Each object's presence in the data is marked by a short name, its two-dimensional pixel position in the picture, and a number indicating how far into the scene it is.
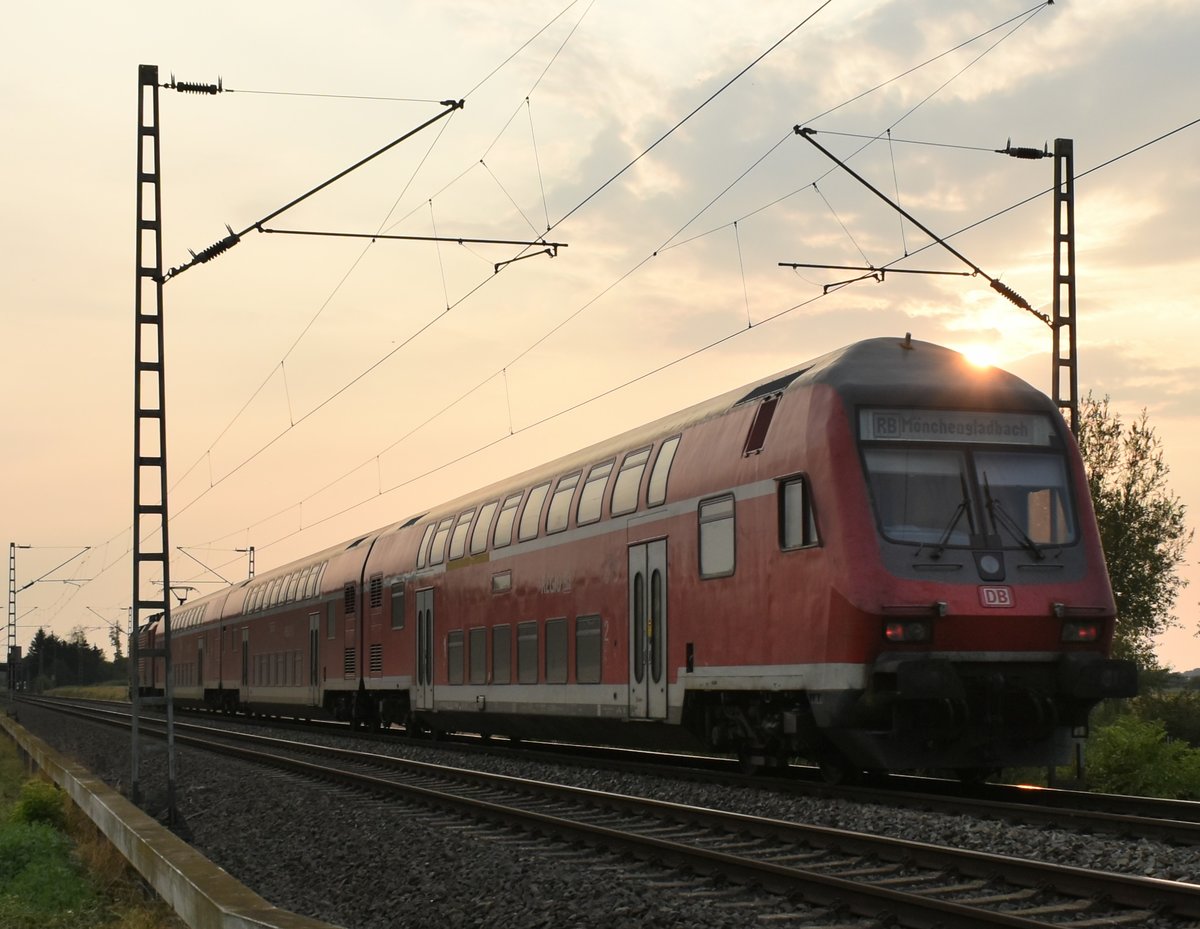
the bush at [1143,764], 15.14
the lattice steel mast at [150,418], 15.86
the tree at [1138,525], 46.12
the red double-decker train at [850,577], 13.43
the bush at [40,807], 16.88
